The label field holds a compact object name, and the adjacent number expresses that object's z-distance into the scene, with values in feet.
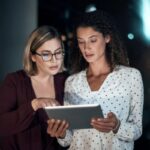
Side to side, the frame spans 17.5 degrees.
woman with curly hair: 7.77
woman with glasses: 7.98
